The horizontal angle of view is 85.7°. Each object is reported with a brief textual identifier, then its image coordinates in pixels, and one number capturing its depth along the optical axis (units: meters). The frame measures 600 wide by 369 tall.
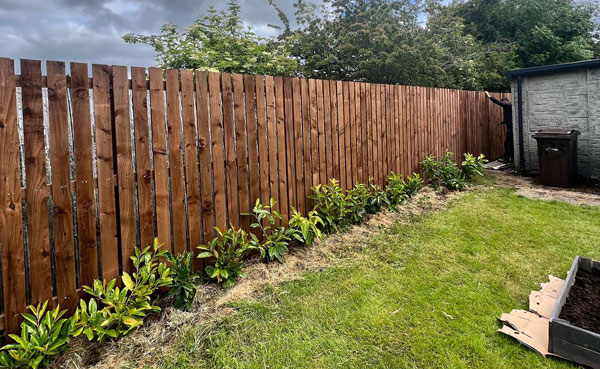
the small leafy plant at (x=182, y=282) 2.34
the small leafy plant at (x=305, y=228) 3.28
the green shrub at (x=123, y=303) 1.93
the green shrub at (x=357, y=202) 4.06
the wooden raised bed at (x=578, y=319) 1.77
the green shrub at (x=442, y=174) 5.72
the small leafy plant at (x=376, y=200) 4.40
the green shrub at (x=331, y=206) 3.75
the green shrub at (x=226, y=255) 2.63
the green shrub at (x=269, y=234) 3.03
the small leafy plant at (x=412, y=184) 5.19
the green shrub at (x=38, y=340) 1.70
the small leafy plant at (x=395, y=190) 4.70
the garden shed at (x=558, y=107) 6.36
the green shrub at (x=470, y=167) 6.34
